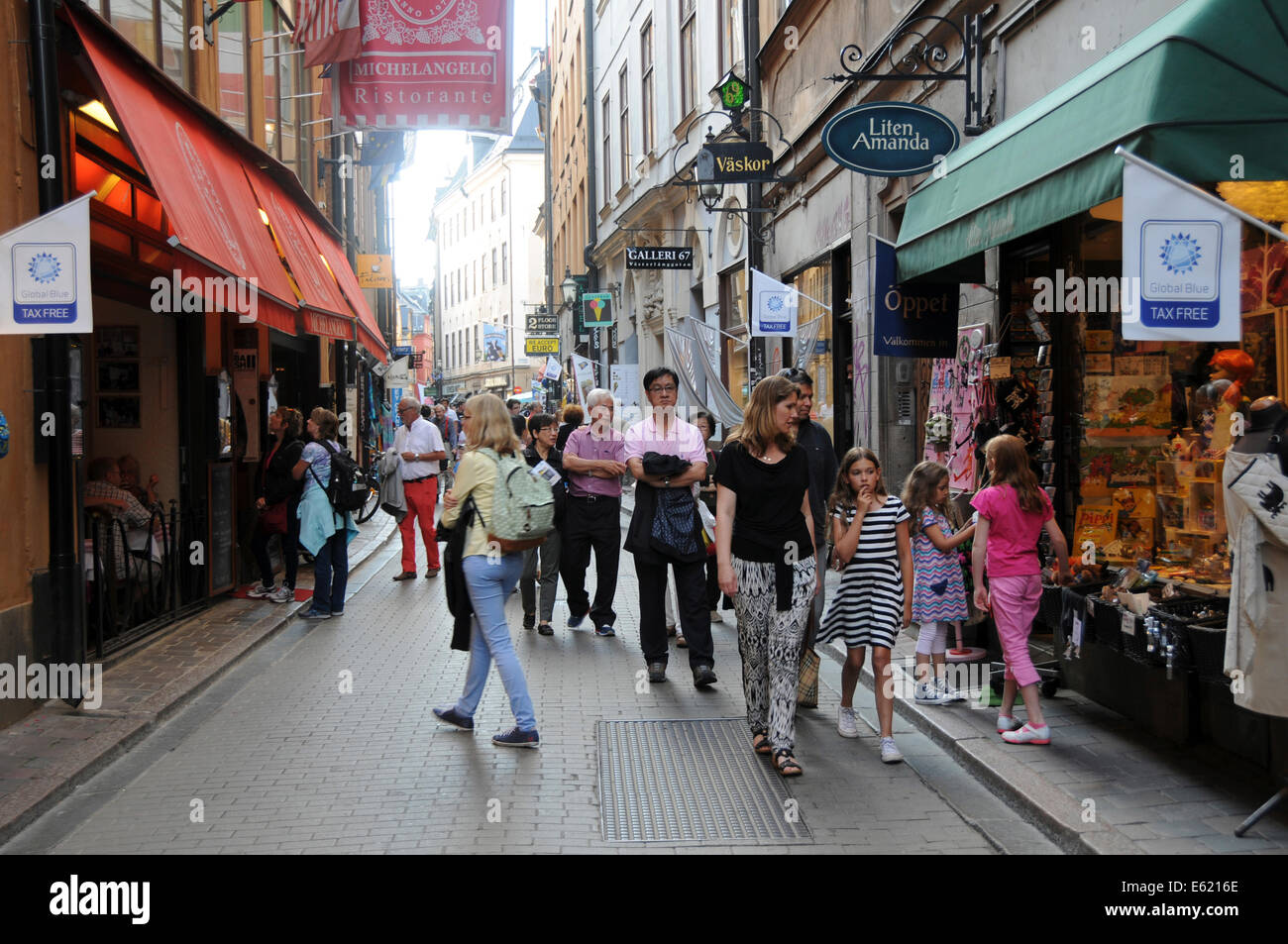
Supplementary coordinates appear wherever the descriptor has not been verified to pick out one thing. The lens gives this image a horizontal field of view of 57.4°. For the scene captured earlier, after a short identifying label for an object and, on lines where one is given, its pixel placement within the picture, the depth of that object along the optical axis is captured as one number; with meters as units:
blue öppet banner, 9.31
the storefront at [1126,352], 5.21
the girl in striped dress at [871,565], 6.10
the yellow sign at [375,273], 23.91
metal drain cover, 4.90
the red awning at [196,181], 7.40
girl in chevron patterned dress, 7.02
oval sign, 9.01
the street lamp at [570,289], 33.78
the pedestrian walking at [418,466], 12.77
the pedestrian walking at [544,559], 9.67
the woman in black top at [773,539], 5.74
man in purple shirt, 9.04
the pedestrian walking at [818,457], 7.08
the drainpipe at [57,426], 6.77
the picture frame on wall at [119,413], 10.75
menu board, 10.90
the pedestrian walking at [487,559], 6.16
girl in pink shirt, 6.11
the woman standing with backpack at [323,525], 10.05
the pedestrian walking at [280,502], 10.63
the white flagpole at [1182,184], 4.73
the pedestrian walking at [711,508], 9.40
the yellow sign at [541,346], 36.22
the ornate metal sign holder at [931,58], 9.13
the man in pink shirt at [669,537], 7.55
